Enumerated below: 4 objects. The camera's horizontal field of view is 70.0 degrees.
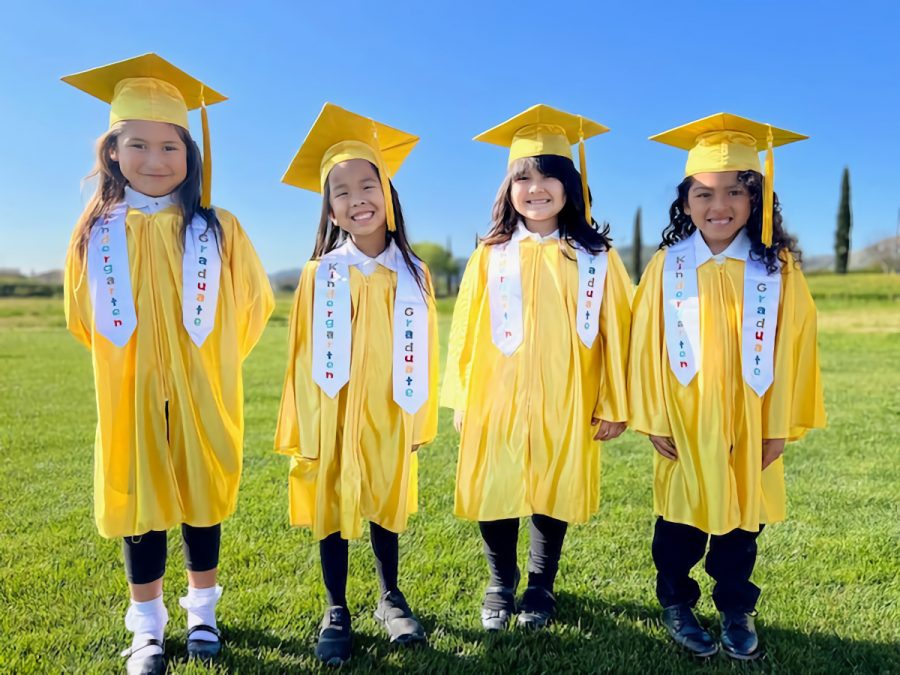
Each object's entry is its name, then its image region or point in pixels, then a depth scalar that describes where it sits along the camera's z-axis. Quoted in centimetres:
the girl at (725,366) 240
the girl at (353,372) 245
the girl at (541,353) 253
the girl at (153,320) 231
